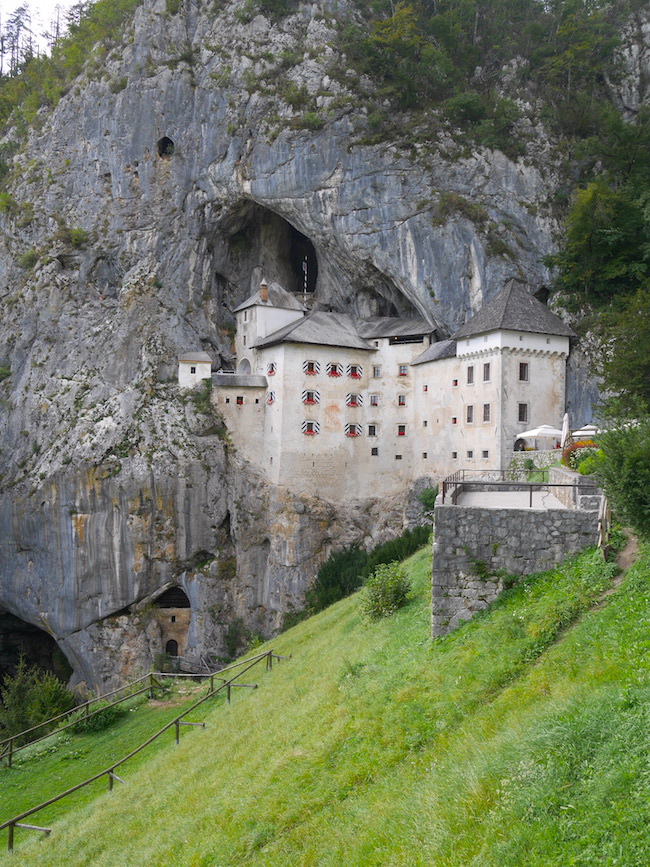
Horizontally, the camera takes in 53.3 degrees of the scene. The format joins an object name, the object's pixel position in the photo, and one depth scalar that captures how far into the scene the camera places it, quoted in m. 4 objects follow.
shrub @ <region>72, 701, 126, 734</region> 21.50
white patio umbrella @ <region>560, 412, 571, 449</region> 29.58
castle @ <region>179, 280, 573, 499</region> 41.00
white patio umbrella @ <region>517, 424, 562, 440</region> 33.06
